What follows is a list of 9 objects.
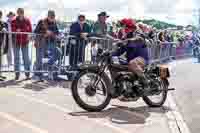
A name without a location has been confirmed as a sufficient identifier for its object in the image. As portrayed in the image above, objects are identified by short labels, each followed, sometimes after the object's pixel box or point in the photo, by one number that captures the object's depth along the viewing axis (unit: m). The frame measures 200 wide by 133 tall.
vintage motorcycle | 8.60
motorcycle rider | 8.89
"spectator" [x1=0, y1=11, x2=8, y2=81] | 11.12
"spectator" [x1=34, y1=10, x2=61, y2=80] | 11.76
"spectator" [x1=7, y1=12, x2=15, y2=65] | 11.30
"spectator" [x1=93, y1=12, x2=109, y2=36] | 13.08
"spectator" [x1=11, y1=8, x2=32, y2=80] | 11.48
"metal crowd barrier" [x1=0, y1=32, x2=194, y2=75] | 11.42
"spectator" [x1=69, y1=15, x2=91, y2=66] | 12.29
